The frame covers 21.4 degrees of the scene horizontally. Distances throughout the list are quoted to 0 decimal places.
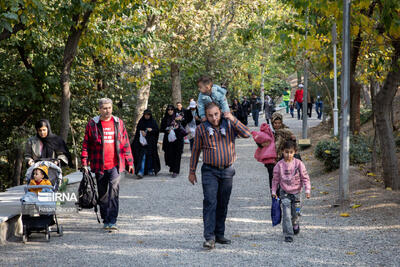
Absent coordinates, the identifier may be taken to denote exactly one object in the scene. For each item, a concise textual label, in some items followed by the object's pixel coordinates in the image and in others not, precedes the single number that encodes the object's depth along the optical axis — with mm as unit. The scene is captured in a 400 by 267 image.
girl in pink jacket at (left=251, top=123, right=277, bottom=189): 16103
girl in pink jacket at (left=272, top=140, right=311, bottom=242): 13575
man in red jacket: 14655
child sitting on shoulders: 14501
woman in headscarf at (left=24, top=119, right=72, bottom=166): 15073
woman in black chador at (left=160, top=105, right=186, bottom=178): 27220
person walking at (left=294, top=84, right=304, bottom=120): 57009
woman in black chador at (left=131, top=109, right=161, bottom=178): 26704
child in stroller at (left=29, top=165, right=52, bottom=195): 14265
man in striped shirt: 12440
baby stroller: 14014
